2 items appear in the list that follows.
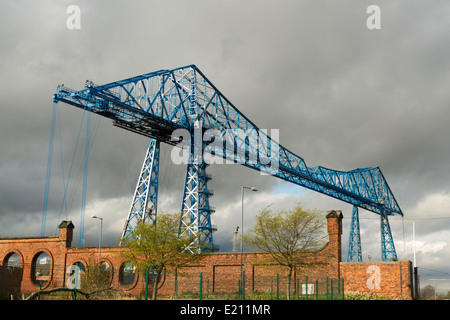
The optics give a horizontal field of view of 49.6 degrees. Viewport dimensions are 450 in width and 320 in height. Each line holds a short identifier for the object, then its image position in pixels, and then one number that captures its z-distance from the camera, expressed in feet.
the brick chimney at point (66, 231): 133.08
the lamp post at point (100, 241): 118.99
